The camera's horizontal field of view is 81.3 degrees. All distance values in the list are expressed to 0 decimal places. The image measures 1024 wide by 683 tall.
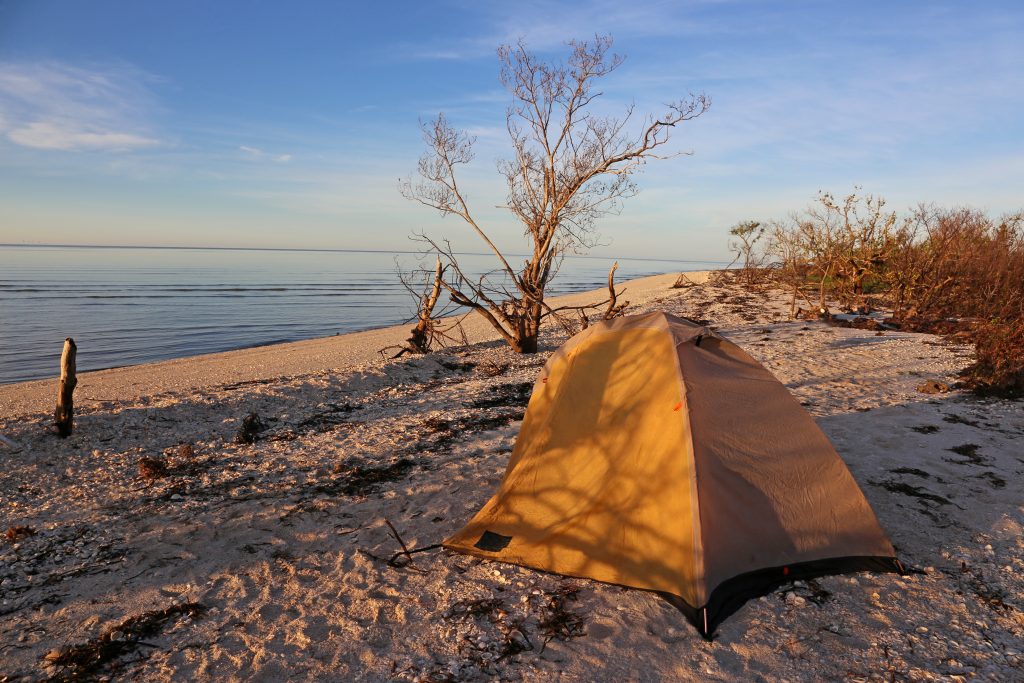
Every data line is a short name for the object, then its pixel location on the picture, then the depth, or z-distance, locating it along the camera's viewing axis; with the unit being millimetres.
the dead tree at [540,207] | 13664
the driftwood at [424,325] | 14336
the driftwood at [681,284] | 26892
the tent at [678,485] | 4098
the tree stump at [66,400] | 7766
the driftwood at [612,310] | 13281
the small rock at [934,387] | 9078
